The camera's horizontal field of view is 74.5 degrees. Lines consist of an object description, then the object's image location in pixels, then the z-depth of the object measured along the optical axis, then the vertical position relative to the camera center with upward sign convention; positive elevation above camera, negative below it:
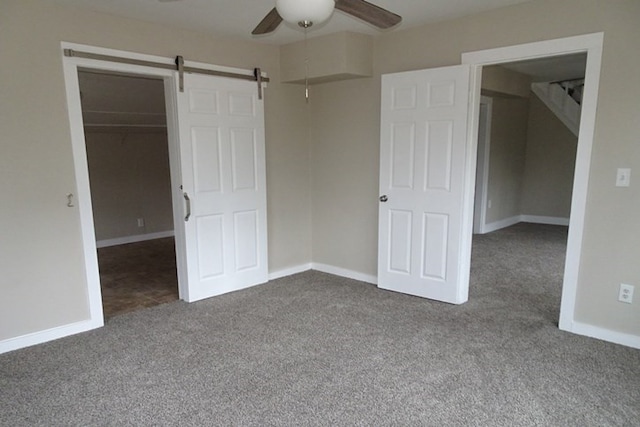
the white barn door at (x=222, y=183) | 3.63 -0.28
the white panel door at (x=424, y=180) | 3.44 -0.24
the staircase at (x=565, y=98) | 6.72 +0.84
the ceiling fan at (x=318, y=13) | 1.69 +0.65
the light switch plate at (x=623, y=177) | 2.74 -0.17
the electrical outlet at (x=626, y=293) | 2.82 -0.95
